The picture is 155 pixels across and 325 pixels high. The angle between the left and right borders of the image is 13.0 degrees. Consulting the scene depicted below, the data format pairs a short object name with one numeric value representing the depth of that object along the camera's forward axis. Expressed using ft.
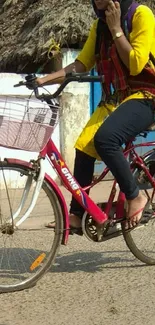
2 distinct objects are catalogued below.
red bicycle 13.82
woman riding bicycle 14.23
